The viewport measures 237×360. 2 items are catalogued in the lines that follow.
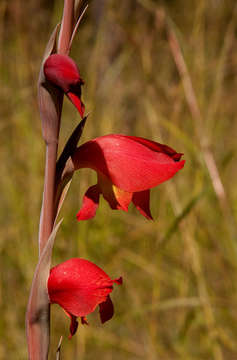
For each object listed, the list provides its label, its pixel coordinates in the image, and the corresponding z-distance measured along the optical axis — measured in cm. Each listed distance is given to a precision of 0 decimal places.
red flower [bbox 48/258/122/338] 56
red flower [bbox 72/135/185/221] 55
